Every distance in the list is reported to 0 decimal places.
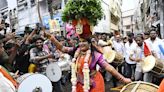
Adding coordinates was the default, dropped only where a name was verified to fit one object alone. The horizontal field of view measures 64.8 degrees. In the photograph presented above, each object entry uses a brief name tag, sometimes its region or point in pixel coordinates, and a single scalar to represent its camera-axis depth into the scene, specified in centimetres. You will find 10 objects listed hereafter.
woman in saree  193
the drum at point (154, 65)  294
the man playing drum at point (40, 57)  287
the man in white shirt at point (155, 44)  314
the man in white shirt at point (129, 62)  402
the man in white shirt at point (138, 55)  344
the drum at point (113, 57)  410
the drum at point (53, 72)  296
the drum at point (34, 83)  202
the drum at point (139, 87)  158
